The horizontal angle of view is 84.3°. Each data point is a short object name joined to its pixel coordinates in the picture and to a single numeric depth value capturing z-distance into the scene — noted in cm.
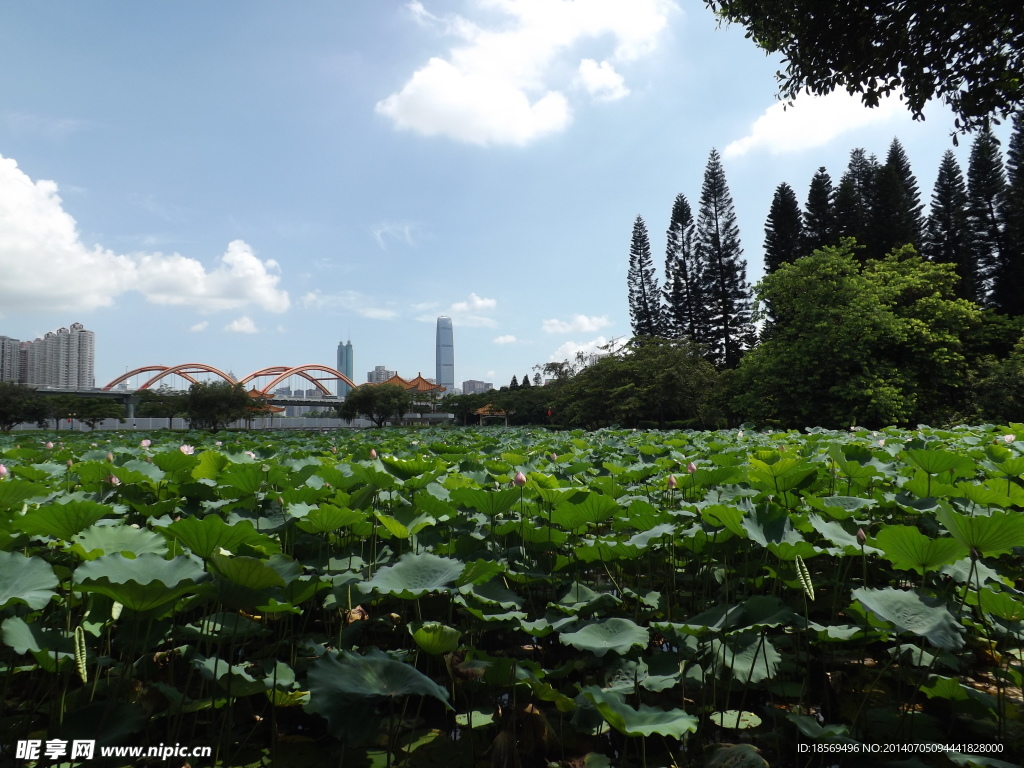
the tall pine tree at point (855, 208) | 2787
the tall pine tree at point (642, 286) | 3625
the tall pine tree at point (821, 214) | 2884
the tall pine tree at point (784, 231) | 2981
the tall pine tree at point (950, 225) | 2628
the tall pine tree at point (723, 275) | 3147
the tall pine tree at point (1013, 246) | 2453
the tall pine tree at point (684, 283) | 3259
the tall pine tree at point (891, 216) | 2680
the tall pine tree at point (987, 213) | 2662
